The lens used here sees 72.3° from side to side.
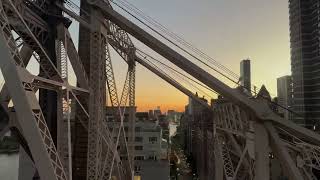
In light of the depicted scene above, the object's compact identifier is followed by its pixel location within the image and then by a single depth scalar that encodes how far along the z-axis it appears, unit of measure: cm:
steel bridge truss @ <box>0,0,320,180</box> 776
